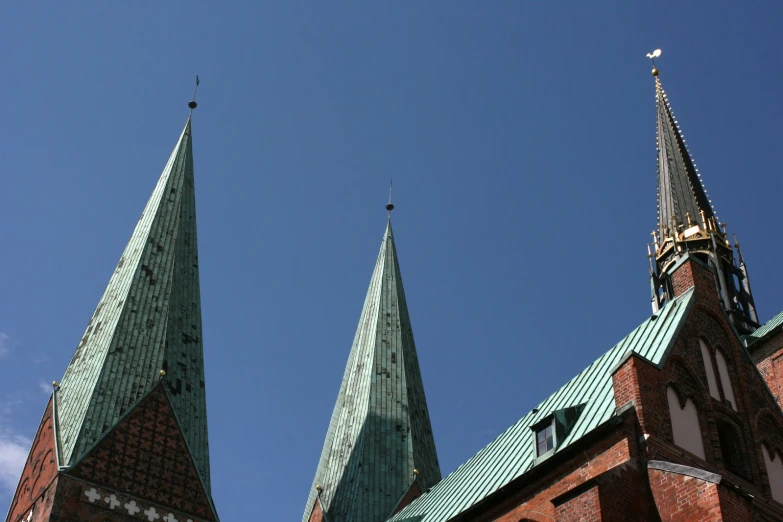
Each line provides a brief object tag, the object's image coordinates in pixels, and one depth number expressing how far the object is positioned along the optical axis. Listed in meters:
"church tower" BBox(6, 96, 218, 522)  32.38
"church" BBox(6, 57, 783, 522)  18.92
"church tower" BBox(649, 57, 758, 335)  41.28
